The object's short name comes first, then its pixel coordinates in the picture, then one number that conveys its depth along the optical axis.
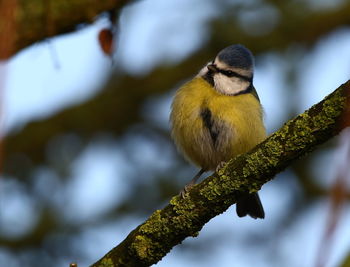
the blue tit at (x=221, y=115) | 8.08
